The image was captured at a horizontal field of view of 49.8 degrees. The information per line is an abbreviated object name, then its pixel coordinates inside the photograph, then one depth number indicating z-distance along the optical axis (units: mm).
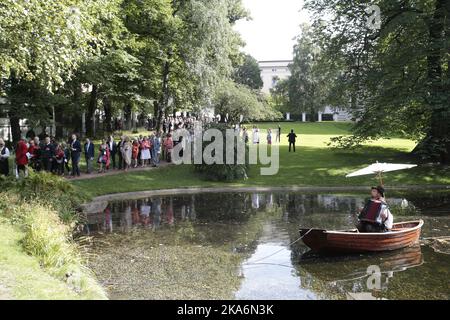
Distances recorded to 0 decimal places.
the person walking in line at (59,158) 24245
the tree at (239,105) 56562
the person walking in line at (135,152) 28094
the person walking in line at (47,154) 23875
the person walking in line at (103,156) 26156
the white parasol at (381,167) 15609
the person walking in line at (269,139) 39344
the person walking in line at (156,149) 29062
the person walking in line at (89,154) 25391
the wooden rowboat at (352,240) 13156
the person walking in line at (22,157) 20656
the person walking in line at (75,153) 24484
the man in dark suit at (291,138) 37234
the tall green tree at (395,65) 27688
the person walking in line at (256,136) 39688
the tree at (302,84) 84312
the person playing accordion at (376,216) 13781
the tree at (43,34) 13648
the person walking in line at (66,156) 25028
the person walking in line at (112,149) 26938
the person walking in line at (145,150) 28562
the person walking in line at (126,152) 27391
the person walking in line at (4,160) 20984
